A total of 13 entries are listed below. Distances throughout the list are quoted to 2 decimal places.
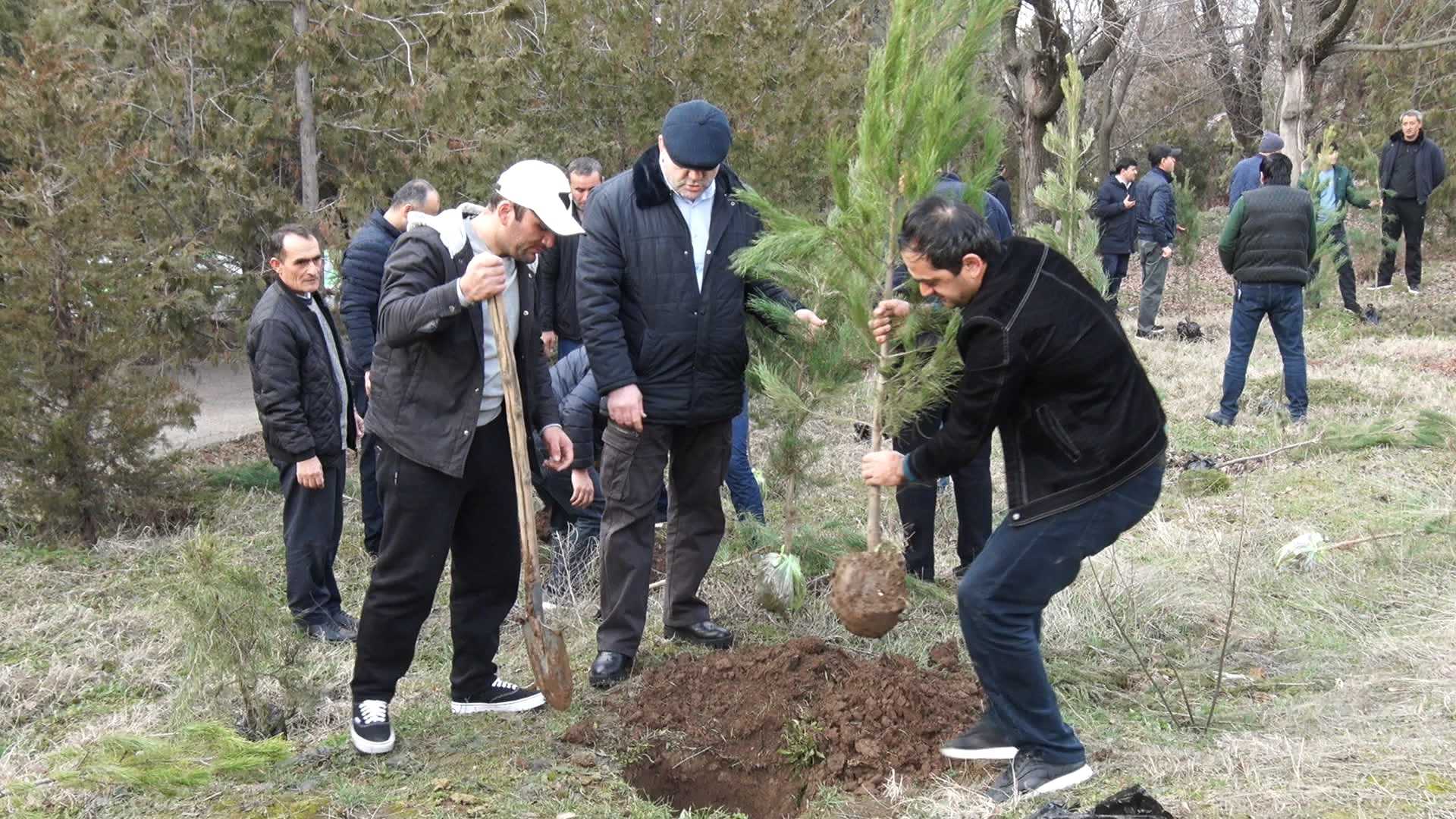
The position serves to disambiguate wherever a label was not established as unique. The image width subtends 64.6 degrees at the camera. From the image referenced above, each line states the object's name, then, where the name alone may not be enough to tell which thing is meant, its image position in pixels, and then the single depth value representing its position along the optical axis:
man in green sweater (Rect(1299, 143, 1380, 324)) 12.10
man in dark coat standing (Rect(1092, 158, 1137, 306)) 13.10
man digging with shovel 3.64
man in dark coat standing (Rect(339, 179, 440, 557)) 6.16
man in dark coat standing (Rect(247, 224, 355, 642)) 5.17
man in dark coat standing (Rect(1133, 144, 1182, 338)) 12.80
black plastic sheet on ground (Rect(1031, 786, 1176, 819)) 2.96
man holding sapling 3.25
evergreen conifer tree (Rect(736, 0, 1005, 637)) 4.12
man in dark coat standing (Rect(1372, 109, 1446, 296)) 13.72
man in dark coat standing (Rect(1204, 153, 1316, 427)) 8.23
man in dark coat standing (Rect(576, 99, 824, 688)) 4.42
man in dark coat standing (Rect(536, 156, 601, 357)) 5.90
